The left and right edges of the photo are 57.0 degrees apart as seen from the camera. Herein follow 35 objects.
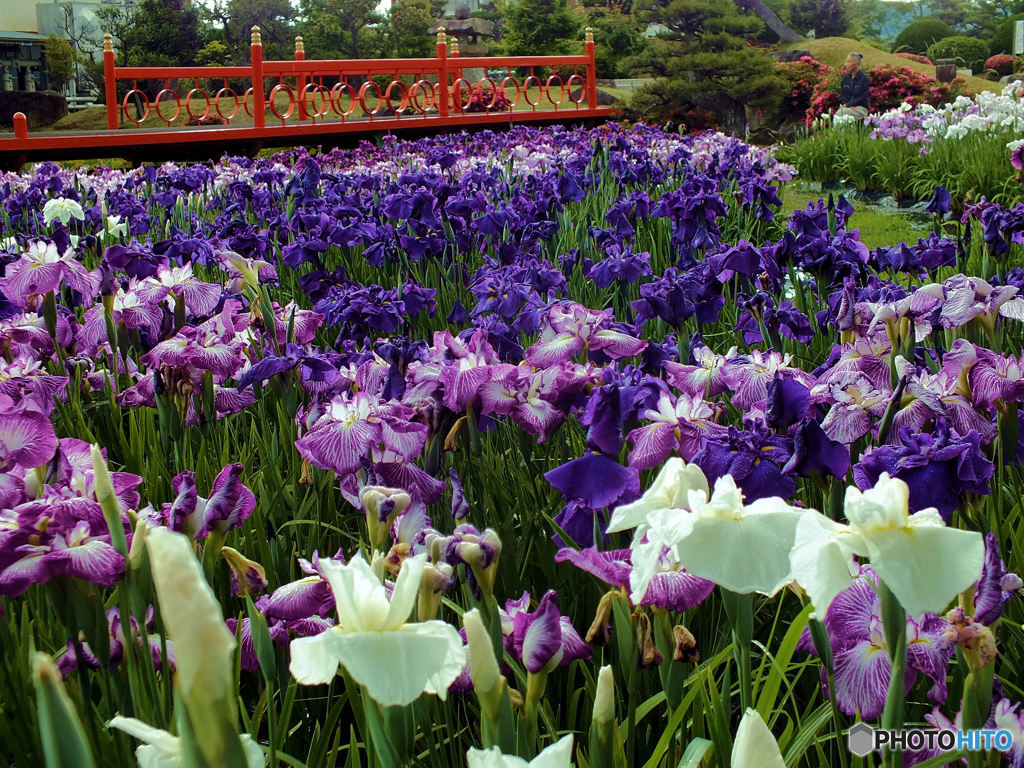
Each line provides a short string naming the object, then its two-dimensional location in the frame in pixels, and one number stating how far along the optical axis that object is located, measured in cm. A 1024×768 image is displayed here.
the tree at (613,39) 3997
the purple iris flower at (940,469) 112
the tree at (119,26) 3570
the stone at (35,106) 2866
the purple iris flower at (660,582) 100
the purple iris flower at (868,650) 99
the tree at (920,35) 4931
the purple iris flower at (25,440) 125
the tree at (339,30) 4250
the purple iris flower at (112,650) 111
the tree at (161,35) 3553
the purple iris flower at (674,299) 249
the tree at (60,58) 3594
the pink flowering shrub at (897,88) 2136
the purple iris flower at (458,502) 132
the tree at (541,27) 4009
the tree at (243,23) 4069
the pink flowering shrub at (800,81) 2216
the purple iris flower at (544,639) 96
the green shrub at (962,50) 4169
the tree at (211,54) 3694
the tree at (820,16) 6228
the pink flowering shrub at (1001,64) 3553
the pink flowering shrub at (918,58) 3212
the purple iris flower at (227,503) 124
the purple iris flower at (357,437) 149
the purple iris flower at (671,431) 141
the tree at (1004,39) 4025
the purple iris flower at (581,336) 192
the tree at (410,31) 4300
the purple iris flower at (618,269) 328
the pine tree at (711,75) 2091
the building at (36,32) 3900
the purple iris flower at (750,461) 120
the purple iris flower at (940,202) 398
